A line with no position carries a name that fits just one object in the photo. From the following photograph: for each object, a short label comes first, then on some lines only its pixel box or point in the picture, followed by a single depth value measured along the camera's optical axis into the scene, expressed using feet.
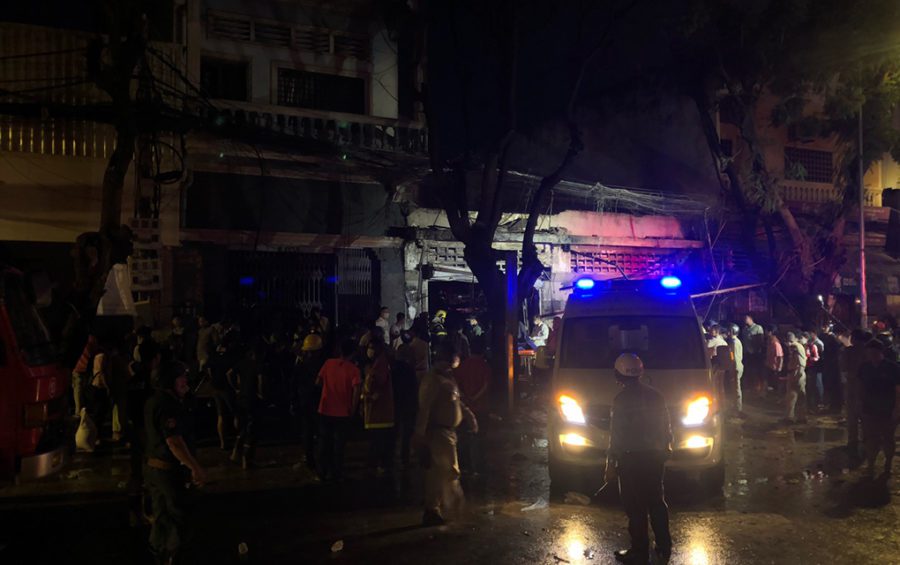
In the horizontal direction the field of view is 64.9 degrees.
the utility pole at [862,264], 59.26
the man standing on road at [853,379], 34.37
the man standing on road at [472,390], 31.14
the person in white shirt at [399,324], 50.58
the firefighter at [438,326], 51.06
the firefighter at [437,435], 23.59
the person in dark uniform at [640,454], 19.67
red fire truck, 21.15
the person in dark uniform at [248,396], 31.37
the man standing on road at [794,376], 43.91
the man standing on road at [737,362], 47.02
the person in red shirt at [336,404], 28.76
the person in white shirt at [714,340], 44.85
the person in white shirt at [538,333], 57.31
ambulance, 25.77
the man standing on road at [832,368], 48.32
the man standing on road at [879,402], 30.19
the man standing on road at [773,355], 47.44
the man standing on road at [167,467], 18.35
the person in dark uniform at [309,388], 30.81
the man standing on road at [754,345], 56.13
